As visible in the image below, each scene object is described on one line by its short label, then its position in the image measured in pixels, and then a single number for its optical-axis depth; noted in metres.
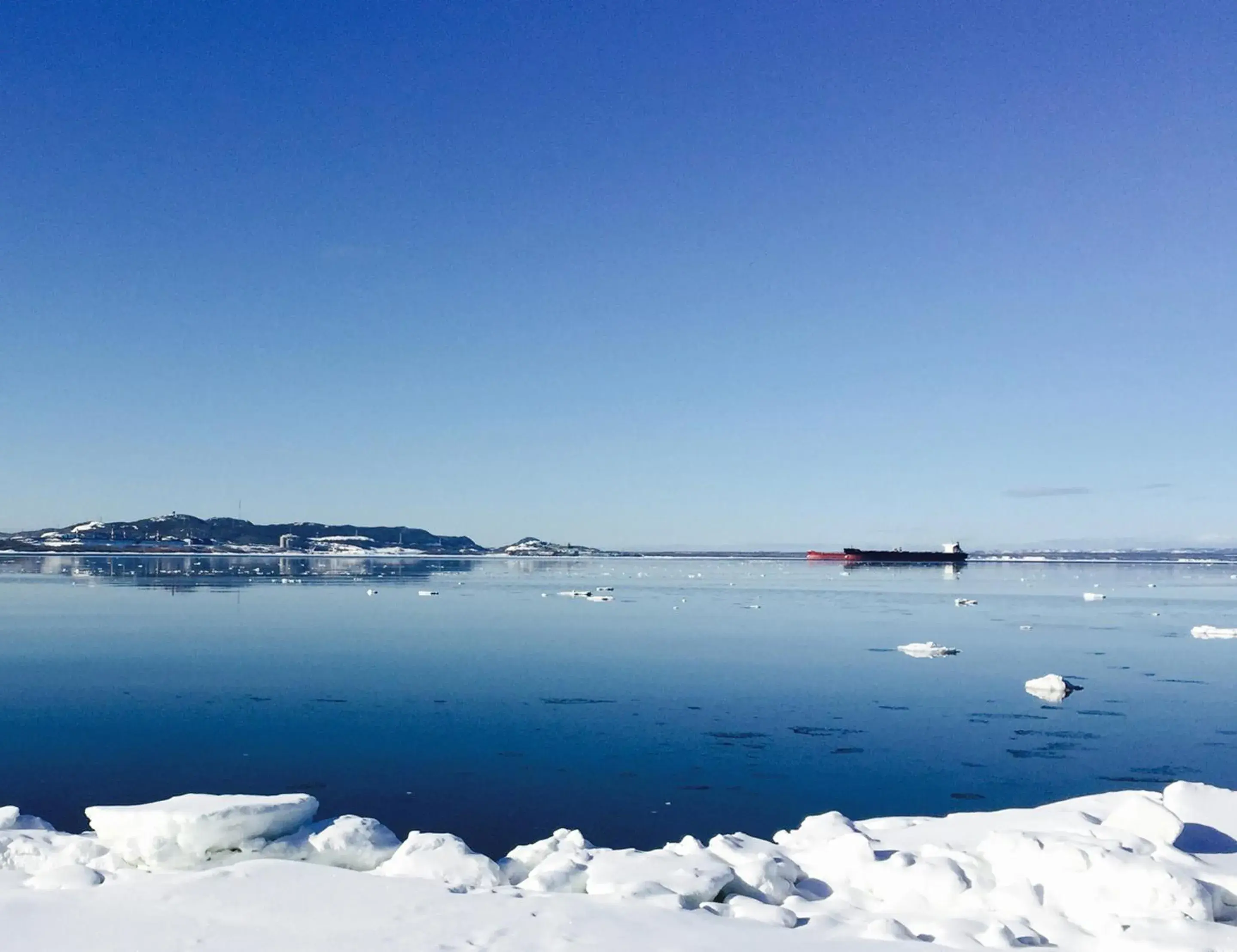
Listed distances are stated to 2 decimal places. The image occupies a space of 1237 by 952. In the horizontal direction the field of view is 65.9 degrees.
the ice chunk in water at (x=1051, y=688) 14.01
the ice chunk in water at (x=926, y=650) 18.84
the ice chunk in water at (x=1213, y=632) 22.75
